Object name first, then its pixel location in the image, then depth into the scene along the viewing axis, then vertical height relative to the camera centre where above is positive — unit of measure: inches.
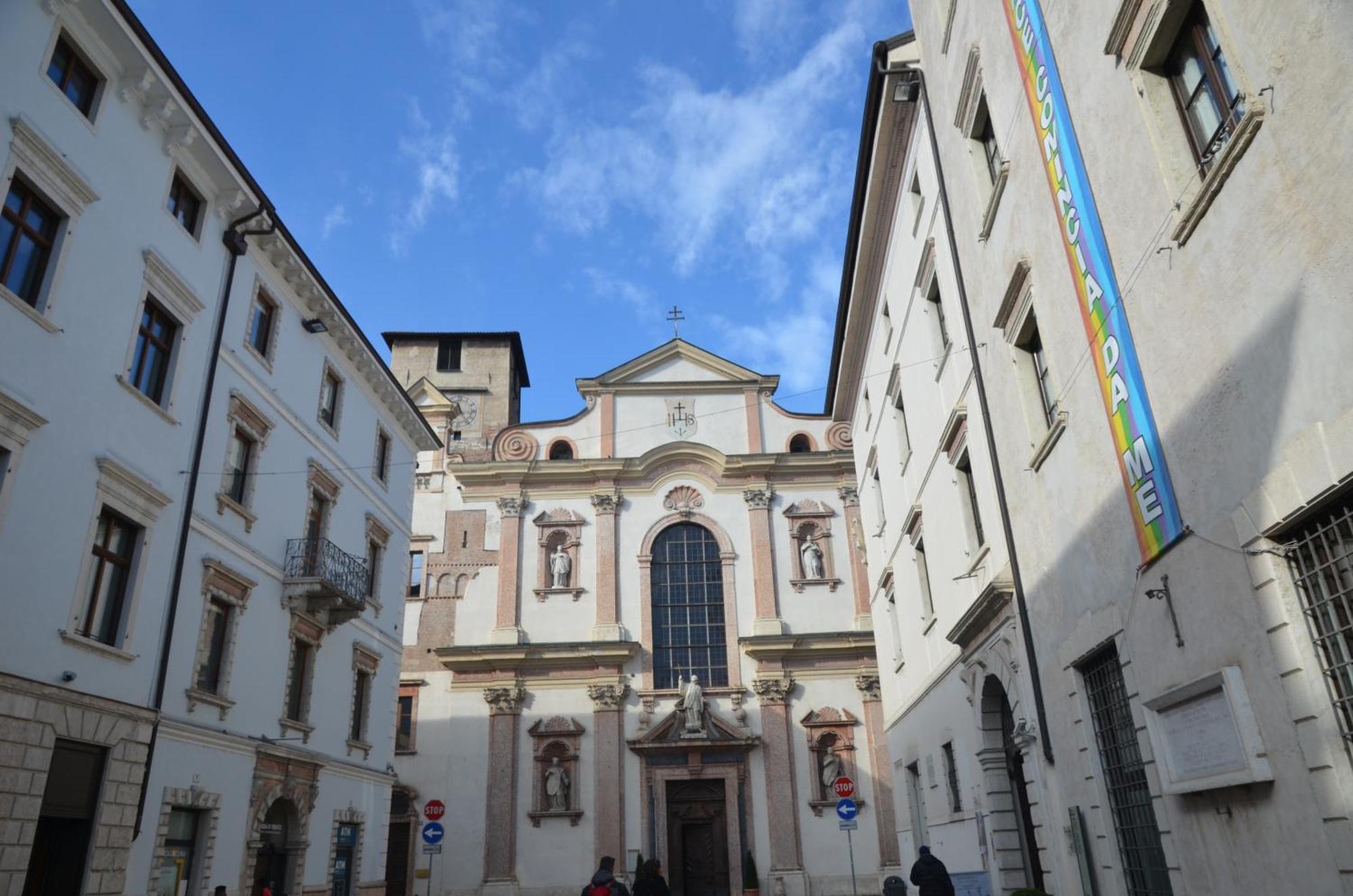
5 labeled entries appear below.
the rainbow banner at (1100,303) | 301.1 +170.3
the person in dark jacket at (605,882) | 526.3 -3.4
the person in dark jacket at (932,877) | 502.3 -8.2
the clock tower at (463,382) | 1387.8 +681.9
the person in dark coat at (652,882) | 544.1 -4.8
